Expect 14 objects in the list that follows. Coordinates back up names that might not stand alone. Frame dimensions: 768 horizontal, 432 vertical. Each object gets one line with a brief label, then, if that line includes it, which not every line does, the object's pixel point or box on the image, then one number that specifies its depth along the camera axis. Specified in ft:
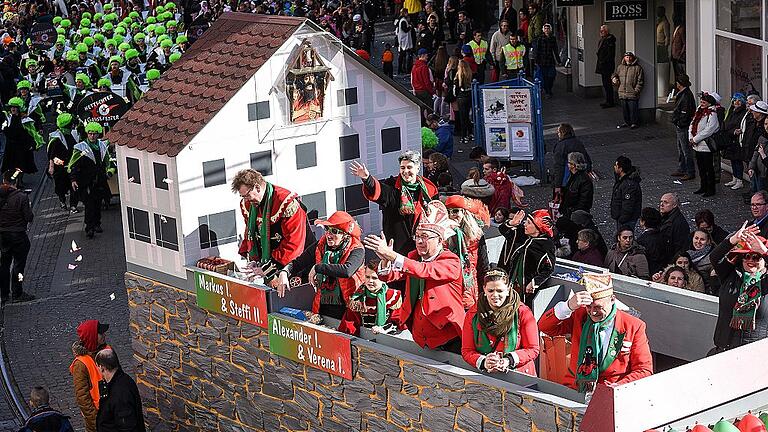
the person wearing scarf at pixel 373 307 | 32.71
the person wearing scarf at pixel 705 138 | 58.49
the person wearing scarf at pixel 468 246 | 32.42
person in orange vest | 37.22
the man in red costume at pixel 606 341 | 27.25
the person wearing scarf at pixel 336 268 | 32.96
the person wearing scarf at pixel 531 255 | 33.35
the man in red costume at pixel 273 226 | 36.81
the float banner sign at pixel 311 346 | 32.53
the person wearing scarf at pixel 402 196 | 37.11
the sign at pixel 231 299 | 35.70
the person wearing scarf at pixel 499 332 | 27.78
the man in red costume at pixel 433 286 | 30.09
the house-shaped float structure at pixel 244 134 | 38.34
